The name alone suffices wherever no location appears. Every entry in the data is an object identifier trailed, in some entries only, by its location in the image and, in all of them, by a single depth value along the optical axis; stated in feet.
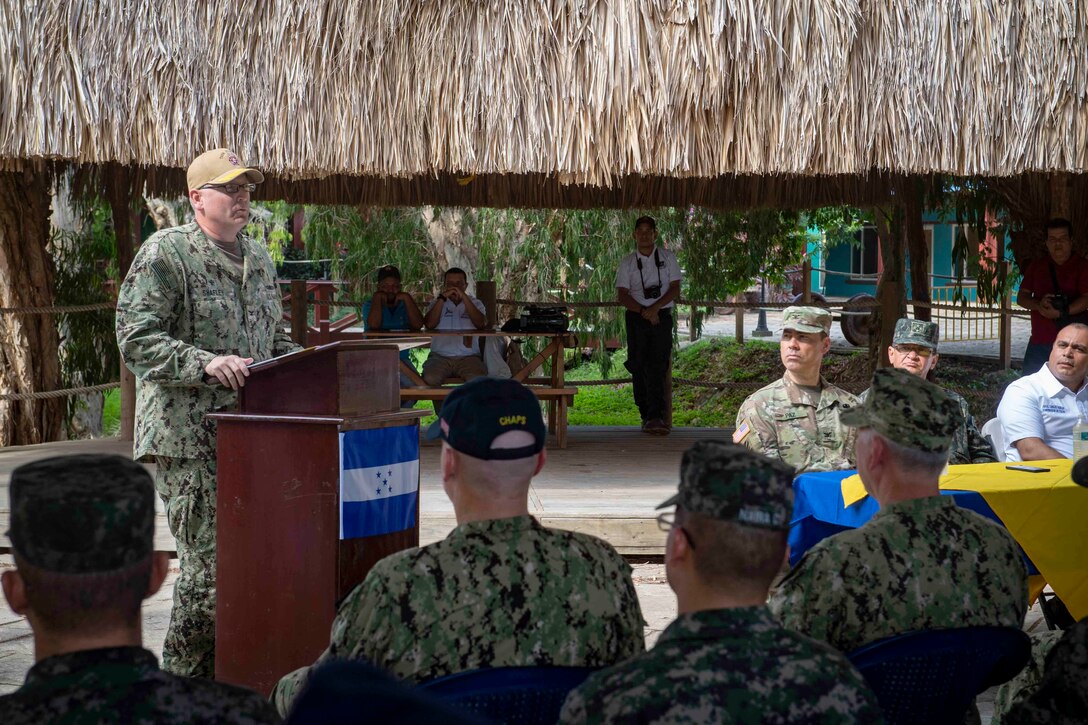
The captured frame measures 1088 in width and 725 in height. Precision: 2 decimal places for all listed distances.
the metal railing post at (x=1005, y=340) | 42.42
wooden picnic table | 28.14
